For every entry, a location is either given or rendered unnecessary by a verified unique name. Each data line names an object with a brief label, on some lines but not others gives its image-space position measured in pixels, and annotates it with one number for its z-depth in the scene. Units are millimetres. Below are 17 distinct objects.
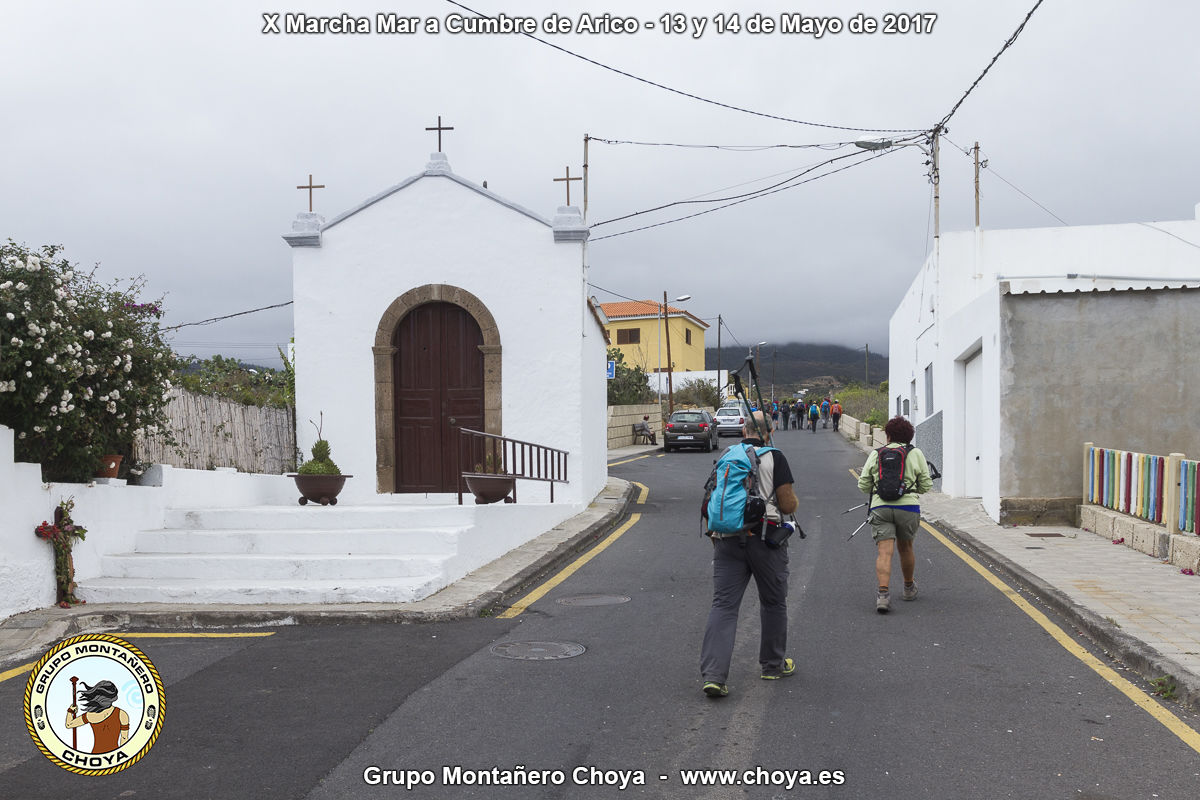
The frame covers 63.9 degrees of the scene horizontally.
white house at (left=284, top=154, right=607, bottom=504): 14609
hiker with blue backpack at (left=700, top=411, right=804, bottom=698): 5699
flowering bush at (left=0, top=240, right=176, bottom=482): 7613
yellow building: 69612
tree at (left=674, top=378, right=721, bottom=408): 59344
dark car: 34406
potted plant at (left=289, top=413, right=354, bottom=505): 12023
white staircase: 8359
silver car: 43062
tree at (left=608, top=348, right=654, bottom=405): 41625
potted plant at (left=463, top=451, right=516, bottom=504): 11289
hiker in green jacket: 8453
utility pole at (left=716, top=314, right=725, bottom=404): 62881
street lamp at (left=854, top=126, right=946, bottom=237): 20938
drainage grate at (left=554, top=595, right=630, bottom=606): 8539
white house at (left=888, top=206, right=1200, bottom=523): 12961
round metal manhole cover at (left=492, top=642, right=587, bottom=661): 6609
